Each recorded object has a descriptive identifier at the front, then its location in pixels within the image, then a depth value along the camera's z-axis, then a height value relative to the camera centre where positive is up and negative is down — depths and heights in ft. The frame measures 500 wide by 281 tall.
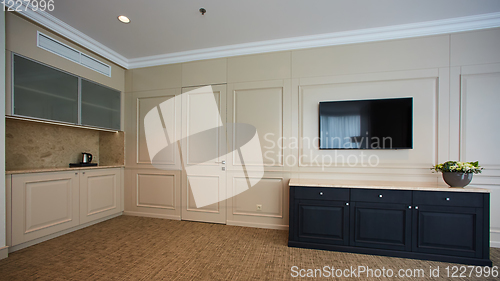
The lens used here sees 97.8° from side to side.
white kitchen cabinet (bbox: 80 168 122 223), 10.74 -2.95
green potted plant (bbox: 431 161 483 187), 7.66 -1.13
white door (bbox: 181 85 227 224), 11.62 -0.82
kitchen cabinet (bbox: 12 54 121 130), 8.28 +1.84
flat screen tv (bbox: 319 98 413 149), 9.37 +0.70
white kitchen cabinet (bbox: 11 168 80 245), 8.20 -2.75
